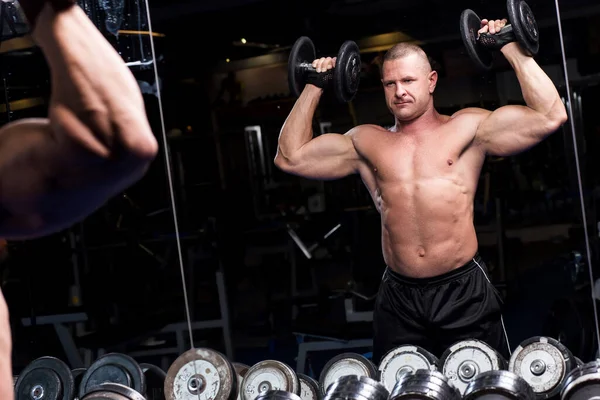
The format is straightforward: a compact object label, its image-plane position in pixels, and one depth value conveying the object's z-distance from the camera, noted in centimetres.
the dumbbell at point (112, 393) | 235
